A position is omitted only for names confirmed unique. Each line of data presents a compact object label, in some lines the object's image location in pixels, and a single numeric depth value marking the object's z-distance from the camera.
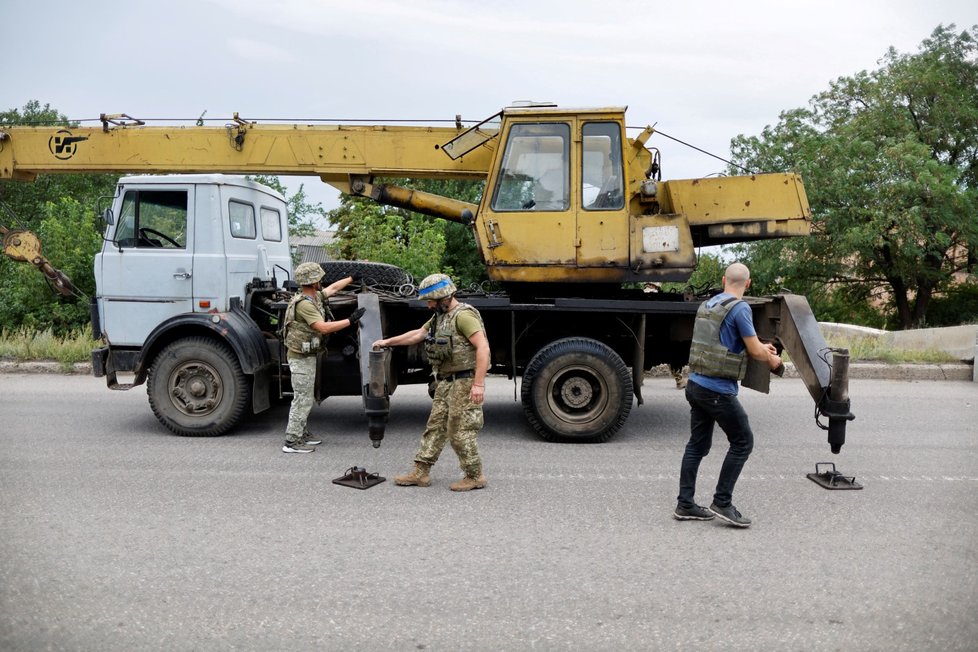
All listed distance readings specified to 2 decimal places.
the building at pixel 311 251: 38.97
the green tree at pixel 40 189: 30.14
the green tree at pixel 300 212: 22.92
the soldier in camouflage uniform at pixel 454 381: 5.85
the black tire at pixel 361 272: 8.38
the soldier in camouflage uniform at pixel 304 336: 7.01
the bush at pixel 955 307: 25.58
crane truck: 7.40
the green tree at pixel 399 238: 14.57
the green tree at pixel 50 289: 14.62
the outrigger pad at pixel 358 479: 6.02
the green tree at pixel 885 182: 22.03
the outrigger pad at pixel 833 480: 6.03
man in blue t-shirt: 5.07
